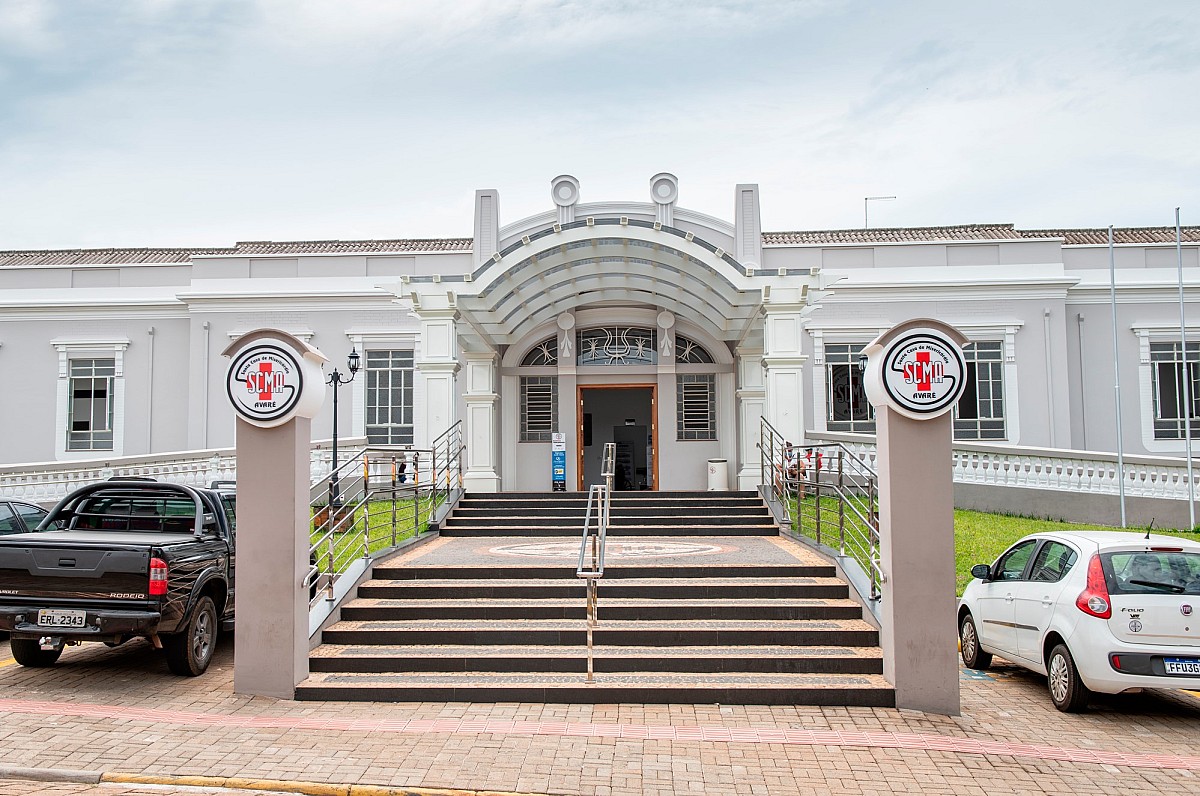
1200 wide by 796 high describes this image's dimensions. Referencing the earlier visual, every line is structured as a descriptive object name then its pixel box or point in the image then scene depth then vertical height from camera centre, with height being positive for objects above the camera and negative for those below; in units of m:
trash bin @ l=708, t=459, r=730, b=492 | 16.59 -0.39
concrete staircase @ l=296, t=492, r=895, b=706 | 6.94 -1.57
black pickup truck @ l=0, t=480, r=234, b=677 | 6.91 -1.03
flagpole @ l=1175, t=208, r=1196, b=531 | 13.17 -0.80
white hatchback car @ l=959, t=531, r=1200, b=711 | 6.45 -1.22
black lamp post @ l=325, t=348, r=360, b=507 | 17.09 +1.73
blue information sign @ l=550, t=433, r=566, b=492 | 17.52 -0.09
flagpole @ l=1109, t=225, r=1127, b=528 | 13.60 -0.37
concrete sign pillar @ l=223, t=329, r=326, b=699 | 7.13 -0.41
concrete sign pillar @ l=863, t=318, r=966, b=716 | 6.86 -0.43
